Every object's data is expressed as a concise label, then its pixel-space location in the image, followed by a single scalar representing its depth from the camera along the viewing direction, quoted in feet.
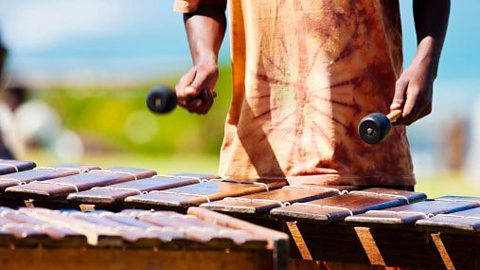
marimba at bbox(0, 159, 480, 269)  29.37
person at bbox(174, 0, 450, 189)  33.95
